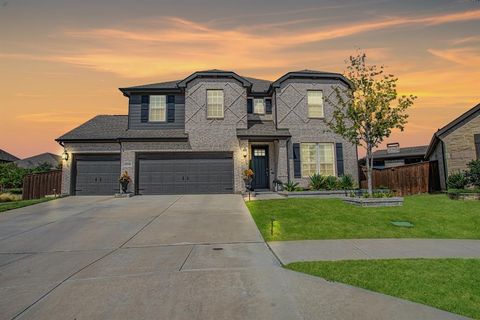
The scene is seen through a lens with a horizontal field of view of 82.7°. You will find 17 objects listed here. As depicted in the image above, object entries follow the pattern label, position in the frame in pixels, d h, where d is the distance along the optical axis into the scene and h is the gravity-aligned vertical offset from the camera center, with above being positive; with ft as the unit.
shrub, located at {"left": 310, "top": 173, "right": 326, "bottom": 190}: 52.60 -0.68
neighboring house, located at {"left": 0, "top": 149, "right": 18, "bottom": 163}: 141.61 +14.18
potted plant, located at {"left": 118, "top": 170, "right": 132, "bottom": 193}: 53.21 +0.01
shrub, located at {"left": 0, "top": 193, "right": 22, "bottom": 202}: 64.74 -3.61
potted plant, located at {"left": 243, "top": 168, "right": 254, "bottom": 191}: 49.24 +0.37
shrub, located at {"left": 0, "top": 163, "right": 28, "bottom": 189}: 83.59 +1.68
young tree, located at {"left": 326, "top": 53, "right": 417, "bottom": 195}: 41.86 +10.43
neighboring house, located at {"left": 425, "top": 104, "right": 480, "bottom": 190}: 53.36 +6.95
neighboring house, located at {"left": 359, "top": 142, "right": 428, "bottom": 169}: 109.95 +9.02
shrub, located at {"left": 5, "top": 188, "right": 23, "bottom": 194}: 77.85 -2.47
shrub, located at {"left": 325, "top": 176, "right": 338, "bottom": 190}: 52.47 -0.90
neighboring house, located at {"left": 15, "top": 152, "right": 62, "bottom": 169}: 175.22 +14.88
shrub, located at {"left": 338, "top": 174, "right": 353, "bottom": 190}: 52.72 -0.95
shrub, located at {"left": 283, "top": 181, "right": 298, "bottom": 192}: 51.34 -1.38
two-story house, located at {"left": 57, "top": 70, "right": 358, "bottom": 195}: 56.44 +8.12
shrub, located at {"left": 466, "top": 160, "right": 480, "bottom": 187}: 47.73 +0.64
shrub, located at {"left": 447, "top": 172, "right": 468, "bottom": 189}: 49.93 -0.78
